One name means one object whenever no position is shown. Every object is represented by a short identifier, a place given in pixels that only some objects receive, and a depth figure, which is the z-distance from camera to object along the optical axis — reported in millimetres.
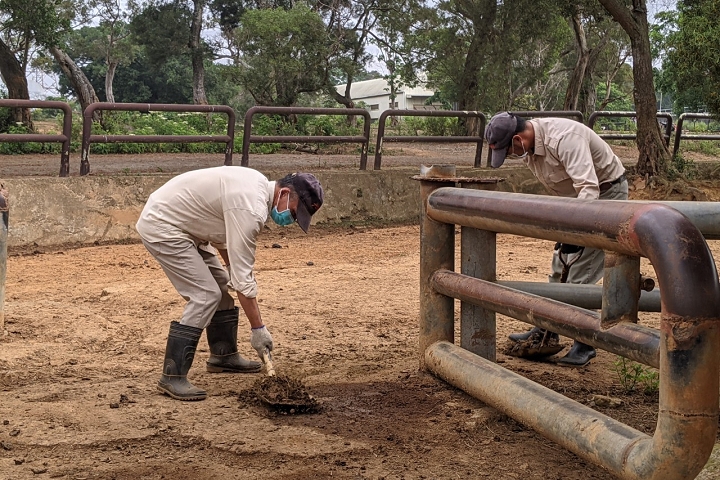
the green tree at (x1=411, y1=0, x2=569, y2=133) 22641
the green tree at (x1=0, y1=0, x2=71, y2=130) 17859
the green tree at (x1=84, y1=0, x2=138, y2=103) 34097
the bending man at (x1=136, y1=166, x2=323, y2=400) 4320
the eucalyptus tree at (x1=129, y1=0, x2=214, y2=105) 33094
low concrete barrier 9375
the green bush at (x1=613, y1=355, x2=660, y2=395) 4492
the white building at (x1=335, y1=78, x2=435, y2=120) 66625
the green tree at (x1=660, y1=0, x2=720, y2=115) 13672
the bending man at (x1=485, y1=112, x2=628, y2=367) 5175
